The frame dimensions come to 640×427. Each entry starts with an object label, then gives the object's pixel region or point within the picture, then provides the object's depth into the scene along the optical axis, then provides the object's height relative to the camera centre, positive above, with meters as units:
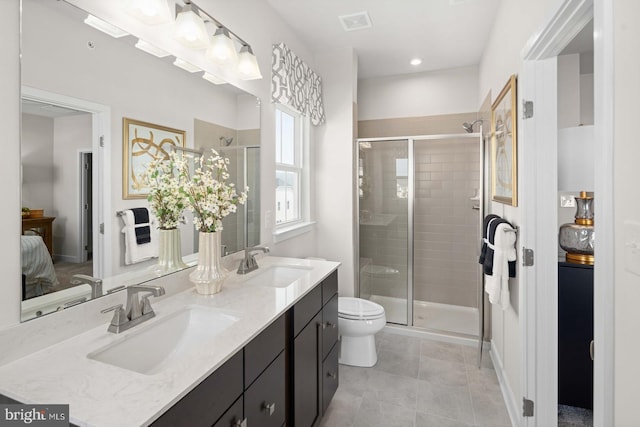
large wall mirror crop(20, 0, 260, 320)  1.02 +0.22
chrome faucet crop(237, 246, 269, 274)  1.92 -0.31
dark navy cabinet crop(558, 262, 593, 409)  1.93 -0.75
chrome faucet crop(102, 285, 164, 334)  1.15 -0.37
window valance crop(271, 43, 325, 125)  2.40 +0.99
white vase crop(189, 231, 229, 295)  1.52 -0.27
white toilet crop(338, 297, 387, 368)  2.48 -0.92
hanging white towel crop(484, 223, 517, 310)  1.91 -0.31
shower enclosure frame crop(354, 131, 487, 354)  2.93 +0.14
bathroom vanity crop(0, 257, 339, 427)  0.80 -0.45
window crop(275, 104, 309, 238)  2.76 +0.35
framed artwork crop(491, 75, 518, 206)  1.82 +0.39
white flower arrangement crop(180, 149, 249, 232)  1.52 +0.05
